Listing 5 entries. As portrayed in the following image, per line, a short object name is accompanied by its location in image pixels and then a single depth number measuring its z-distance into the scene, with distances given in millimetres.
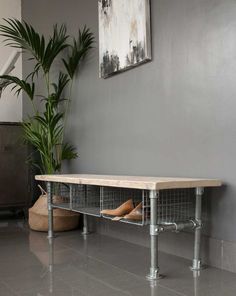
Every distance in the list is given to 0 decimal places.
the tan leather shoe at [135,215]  2584
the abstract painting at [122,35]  3316
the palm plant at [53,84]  4312
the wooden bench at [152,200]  2424
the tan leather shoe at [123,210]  2719
